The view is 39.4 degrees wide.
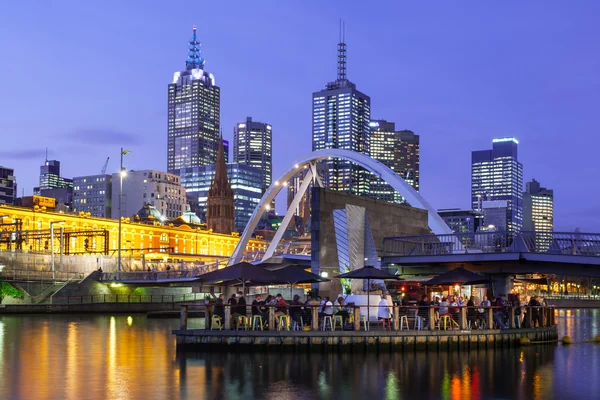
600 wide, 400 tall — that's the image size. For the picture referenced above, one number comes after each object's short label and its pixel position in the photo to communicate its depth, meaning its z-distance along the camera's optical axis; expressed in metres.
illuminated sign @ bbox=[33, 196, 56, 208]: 182.07
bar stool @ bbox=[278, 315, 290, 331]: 32.06
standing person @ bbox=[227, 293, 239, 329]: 32.12
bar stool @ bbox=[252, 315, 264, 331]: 31.83
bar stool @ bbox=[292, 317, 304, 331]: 32.22
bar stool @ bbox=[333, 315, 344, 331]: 32.20
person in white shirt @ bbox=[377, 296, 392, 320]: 33.28
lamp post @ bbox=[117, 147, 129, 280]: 85.50
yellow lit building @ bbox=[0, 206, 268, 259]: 141.12
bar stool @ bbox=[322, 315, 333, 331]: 32.06
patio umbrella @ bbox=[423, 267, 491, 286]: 37.16
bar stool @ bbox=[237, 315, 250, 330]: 32.01
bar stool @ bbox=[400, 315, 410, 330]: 32.97
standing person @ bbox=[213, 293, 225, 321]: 32.67
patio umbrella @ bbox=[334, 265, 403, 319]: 35.00
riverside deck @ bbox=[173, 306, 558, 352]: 30.66
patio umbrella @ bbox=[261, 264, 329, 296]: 36.22
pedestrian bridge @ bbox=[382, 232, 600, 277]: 46.62
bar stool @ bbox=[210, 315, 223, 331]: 32.40
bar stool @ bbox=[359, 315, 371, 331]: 32.06
